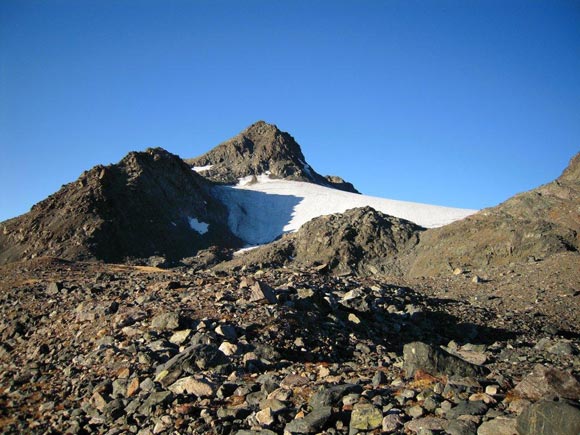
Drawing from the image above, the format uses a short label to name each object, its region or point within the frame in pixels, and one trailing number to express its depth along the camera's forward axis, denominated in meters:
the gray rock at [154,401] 6.35
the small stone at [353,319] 11.15
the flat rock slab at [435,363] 6.64
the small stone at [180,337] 8.76
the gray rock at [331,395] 5.67
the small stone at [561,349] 9.19
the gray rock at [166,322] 9.24
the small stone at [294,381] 6.63
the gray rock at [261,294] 10.77
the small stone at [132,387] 7.07
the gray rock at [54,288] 14.32
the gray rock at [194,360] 7.33
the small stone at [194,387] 6.60
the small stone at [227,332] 8.71
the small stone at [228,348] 8.05
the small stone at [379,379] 6.37
